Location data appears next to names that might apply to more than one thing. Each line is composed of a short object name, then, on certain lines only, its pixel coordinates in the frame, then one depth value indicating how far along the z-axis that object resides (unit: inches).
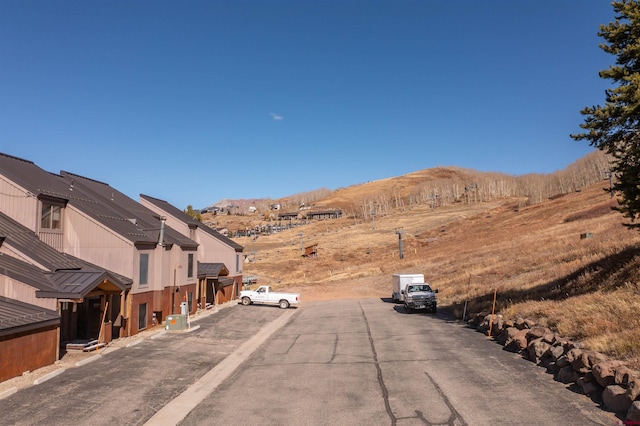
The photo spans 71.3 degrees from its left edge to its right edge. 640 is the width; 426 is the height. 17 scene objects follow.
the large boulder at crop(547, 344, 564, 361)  532.3
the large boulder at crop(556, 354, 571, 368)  497.5
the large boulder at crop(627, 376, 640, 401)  364.7
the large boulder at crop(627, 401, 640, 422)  339.9
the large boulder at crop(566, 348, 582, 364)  478.7
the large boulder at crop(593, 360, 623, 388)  413.7
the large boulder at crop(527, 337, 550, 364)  568.4
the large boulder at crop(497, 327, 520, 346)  672.3
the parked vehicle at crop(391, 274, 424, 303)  1508.4
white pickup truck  1555.1
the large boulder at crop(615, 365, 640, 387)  390.6
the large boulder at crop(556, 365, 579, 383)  473.7
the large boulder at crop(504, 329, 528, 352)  631.8
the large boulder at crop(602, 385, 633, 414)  374.6
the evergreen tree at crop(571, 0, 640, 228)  608.4
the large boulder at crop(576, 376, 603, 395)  429.7
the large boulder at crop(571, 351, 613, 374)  453.4
